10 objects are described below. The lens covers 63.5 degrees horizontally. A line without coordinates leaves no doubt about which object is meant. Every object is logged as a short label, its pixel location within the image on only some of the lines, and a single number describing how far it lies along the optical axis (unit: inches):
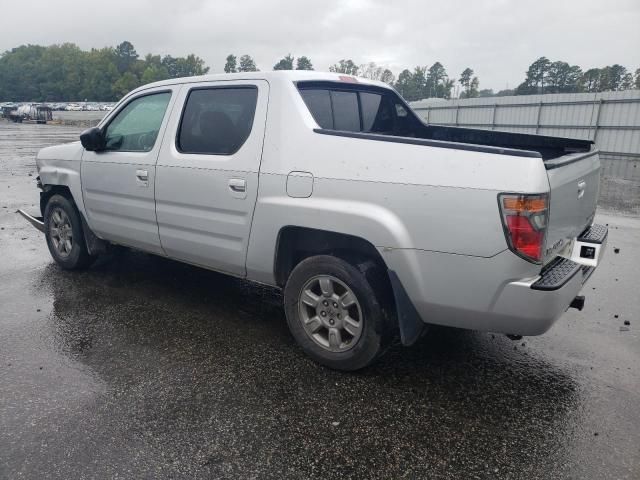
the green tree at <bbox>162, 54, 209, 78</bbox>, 6195.9
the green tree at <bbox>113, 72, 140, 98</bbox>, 5167.3
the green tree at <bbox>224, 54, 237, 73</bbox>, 6276.1
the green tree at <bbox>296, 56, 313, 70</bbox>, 5312.0
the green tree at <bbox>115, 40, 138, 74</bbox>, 6323.8
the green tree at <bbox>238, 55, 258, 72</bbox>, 6606.8
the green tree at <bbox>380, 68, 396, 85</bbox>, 4552.2
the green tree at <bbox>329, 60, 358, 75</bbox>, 4573.3
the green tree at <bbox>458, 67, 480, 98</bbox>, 4958.2
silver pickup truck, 107.9
